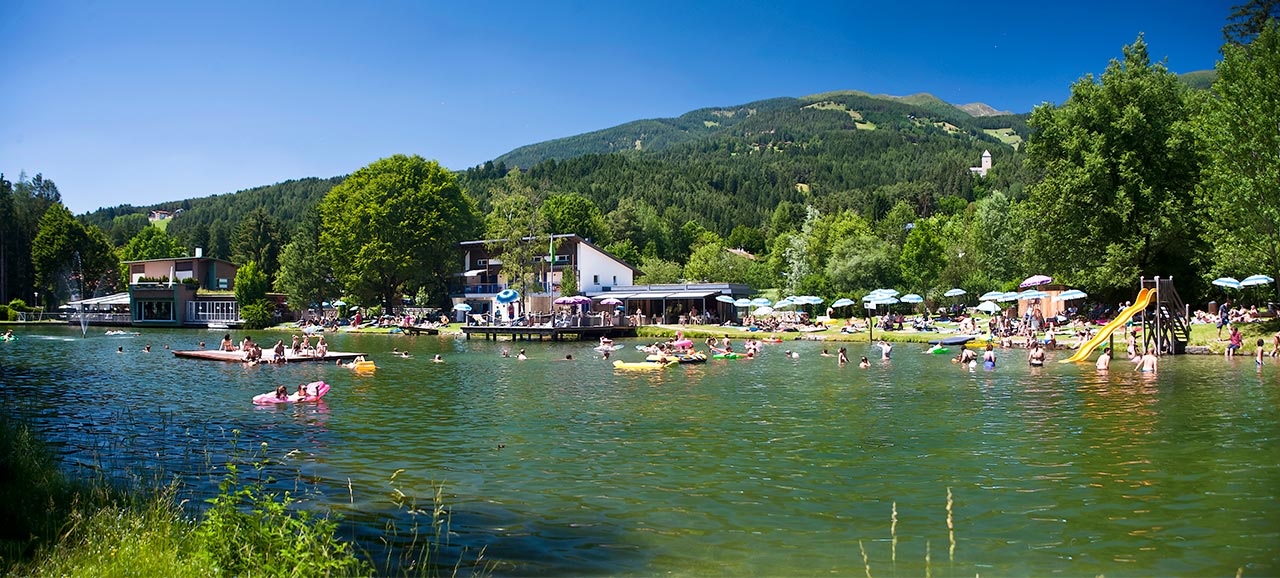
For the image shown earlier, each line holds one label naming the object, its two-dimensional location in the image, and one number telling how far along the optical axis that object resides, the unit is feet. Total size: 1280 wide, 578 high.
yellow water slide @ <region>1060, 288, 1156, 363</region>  115.03
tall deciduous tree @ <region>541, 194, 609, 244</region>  332.60
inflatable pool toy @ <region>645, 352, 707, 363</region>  122.42
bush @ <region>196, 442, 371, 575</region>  22.63
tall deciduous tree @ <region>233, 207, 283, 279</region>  344.08
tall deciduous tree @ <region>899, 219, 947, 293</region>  235.20
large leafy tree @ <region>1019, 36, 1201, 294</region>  145.59
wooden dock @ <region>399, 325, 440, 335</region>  217.77
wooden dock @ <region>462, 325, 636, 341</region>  193.47
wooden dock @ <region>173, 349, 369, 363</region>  122.59
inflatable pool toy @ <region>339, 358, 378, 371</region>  114.01
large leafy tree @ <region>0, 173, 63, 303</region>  293.84
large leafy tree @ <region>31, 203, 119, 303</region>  292.61
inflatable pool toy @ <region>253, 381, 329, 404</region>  77.20
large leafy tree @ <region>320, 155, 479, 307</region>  251.19
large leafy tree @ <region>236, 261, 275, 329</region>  252.21
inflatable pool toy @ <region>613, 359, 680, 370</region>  115.03
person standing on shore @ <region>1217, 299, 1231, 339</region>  128.61
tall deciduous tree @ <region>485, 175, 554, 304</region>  228.02
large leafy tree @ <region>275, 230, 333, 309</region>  270.05
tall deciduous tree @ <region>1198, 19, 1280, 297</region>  110.83
